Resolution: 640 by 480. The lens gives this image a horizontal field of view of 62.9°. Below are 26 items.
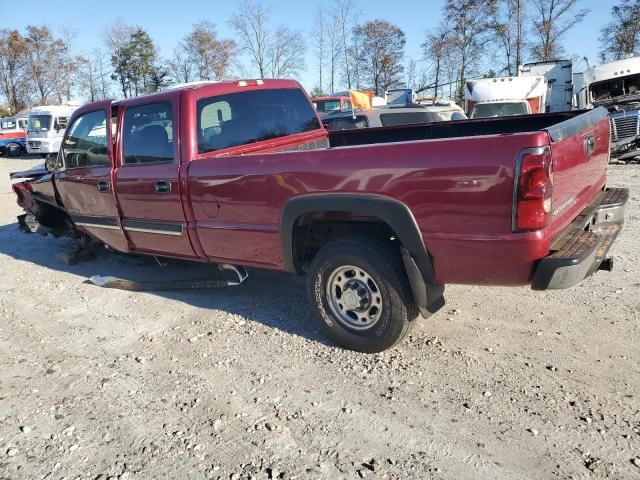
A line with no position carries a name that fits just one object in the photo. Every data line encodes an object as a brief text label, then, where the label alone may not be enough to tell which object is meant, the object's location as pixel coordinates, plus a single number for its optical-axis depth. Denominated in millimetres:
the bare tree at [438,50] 43000
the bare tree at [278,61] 42794
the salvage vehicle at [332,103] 21484
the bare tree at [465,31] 40938
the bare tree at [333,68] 45450
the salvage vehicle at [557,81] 19109
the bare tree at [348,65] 46219
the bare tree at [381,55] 47406
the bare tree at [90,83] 53594
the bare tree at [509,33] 38844
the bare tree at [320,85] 45838
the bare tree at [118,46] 52750
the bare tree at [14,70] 52000
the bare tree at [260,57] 42344
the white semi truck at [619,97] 13117
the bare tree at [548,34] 37125
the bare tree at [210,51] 47156
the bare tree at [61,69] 53656
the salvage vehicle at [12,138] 26141
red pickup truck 2861
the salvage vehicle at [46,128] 22938
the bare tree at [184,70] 48638
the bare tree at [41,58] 52625
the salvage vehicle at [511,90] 15900
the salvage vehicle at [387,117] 10969
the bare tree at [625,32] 38844
